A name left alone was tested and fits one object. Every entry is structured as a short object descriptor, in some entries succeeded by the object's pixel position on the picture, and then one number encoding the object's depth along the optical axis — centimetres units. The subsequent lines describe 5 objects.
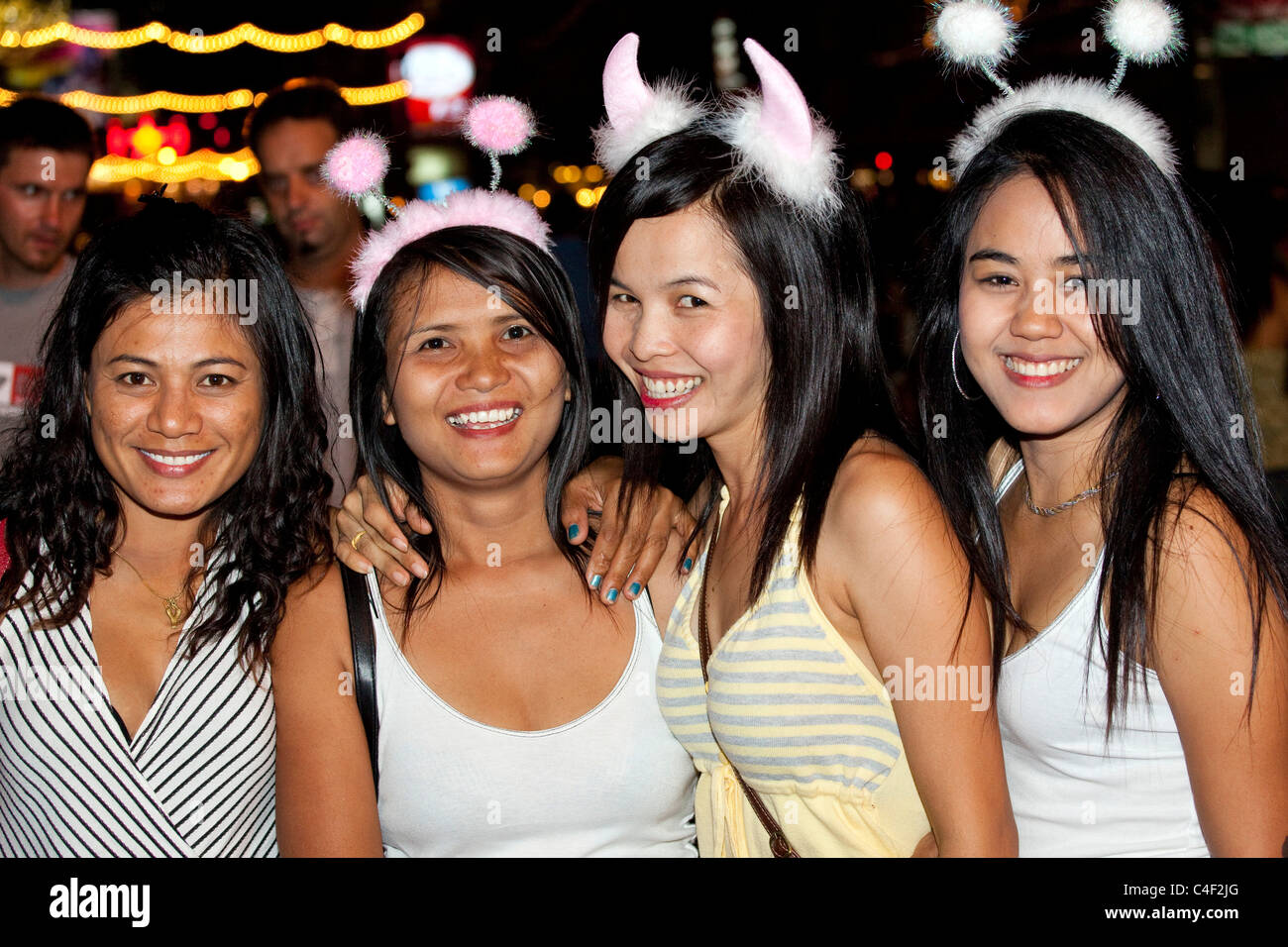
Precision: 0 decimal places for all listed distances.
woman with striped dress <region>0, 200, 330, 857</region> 209
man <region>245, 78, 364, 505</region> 405
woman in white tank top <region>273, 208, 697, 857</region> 217
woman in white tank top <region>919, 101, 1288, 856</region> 183
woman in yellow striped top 190
